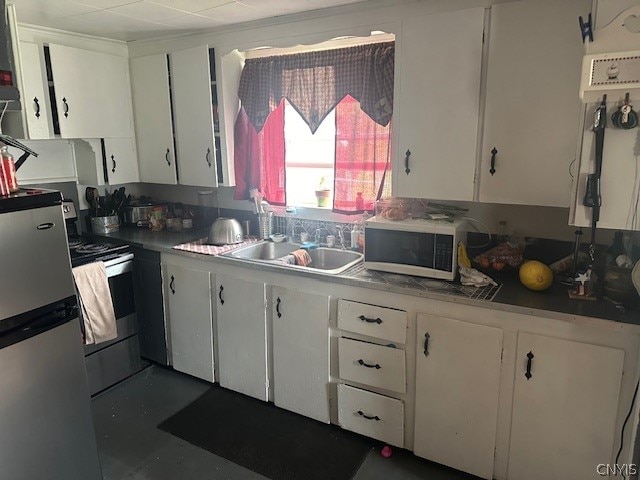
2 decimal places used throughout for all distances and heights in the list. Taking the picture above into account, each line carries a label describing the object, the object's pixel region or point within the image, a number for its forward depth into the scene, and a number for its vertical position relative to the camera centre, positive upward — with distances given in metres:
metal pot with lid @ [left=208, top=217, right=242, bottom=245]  2.89 -0.47
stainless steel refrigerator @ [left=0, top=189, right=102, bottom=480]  1.69 -0.75
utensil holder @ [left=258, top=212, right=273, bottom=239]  3.04 -0.43
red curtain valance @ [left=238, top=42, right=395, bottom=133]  2.48 +0.45
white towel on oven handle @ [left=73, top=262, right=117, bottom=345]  2.57 -0.82
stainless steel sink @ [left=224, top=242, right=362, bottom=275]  2.71 -0.59
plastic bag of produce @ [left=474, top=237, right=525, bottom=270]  2.19 -0.48
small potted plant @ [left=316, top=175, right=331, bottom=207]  2.92 -0.24
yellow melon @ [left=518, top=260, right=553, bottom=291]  1.95 -0.51
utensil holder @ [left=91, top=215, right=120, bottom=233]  3.24 -0.46
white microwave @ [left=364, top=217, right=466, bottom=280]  2.11 -0.42
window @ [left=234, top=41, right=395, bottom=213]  2.55 +0.19
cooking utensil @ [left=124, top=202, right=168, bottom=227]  3.40 -0.41
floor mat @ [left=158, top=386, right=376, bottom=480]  2.20 -1.47
